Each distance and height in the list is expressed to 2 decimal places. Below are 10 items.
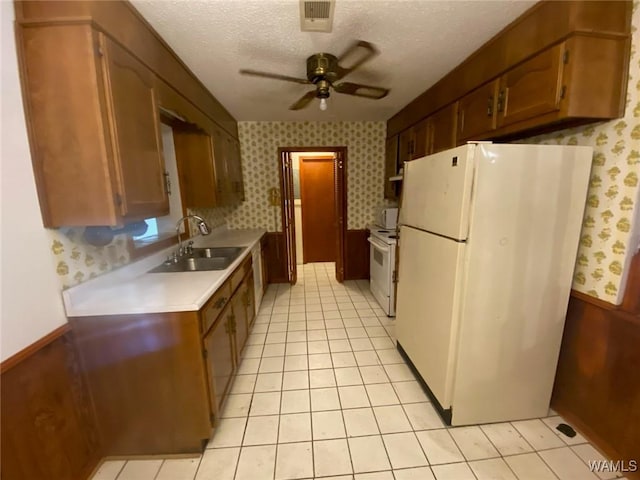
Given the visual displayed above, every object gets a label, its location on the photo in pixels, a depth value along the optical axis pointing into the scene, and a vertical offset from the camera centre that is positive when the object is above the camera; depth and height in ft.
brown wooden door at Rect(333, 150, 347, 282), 12.86 -0.76
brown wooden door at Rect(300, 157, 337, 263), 16.61 -0.99
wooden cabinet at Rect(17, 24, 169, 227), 3.67 +1.02
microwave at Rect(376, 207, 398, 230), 11.33 -1.07
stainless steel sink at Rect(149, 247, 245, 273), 7.09 -1.82
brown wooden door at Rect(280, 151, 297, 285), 12.62 -0.93
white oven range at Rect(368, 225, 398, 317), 9.86 -2.85
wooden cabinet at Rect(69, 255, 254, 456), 4.46 -3.04
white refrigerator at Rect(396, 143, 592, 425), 4.62 -1.44
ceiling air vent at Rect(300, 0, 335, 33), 4.30 +2.87
